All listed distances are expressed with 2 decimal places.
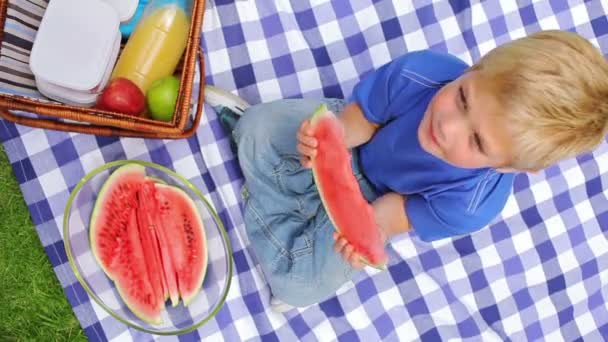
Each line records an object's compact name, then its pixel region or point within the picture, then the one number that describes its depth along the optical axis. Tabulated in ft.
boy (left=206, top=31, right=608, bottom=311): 3.01
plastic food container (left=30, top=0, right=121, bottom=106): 4.04
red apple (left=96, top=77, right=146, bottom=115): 4.04
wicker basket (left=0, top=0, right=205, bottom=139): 3.71
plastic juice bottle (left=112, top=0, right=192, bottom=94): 4.27
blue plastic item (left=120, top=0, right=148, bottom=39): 4.42
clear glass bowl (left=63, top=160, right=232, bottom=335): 4.15
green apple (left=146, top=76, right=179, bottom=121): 4.17
